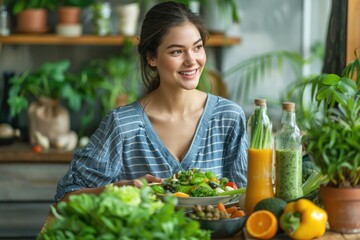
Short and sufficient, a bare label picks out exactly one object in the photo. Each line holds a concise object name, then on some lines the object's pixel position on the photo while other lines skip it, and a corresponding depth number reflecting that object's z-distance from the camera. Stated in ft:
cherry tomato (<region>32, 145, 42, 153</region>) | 16.65
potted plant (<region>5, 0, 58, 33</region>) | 17.22
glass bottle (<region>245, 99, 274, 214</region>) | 7.86
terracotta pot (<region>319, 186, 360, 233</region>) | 7.53
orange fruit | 7.41
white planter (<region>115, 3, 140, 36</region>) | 16.99
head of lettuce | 6.45
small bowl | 7.45
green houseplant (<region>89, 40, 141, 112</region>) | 17.33
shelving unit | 16.61
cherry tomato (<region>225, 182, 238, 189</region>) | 8.74
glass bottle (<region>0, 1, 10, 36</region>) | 17.21
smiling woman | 9.75
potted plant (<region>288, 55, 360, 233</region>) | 7.29
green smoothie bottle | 7.88
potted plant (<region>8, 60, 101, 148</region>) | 17.07
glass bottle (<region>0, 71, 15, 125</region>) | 17.49
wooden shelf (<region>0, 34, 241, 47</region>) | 17.01
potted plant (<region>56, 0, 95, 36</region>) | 17.15
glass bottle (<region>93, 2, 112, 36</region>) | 17.07
